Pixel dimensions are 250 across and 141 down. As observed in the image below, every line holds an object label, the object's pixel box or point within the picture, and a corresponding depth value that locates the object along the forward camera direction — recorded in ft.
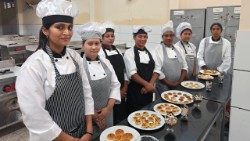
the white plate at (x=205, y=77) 7.74
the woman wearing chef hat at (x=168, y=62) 7.61
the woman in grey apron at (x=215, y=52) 9.46
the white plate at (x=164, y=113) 4.90
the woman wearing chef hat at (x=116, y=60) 6.91
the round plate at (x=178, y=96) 5.62
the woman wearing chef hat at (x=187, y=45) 8.78
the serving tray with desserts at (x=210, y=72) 8.40
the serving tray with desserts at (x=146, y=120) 4.34
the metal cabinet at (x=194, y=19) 10.79
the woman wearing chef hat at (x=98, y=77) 5.09
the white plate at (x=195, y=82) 6.86
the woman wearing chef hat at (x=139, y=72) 7.11
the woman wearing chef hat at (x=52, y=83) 3.44
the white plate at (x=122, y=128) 3.87
